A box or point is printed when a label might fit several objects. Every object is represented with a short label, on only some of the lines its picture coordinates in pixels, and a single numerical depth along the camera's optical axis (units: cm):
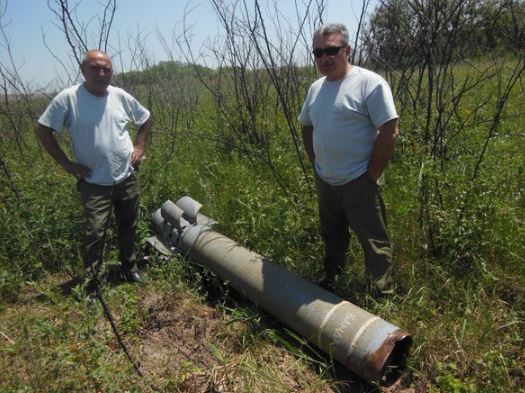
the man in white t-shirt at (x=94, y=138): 297
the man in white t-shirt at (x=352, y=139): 229
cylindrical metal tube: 212
